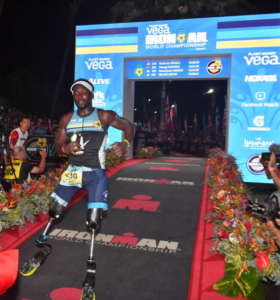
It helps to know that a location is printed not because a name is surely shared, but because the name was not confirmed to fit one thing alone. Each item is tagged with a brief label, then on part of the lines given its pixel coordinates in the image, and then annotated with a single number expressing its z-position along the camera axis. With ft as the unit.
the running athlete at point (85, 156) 10.64
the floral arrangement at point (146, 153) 40.22
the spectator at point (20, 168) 17.04
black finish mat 9.74
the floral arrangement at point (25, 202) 13.05
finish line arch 31.22
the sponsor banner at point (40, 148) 25.81
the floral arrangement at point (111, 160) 27.97
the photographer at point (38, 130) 34.53
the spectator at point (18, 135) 22.30
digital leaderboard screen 33.14
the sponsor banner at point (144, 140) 40.43
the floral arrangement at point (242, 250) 9.16
